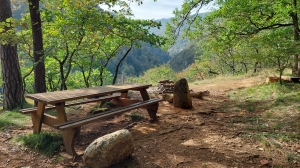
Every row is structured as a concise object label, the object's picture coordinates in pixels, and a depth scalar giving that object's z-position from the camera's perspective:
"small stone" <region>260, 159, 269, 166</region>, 2.55
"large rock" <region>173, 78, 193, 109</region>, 5.96
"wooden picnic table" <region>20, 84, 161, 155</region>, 2.97
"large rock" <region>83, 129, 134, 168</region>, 2.52
